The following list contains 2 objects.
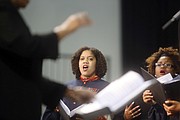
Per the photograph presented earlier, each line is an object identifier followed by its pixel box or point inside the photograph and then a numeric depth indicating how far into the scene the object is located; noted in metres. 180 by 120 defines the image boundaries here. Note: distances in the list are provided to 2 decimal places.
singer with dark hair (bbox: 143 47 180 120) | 6.67
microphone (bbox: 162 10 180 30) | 5.99
